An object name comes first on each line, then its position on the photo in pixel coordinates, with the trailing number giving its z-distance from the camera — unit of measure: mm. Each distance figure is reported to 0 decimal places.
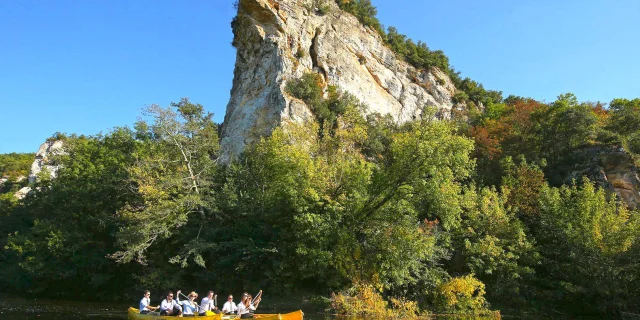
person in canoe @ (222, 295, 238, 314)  15627
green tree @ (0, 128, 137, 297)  25281
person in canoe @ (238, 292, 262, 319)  15102
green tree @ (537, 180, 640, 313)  20047
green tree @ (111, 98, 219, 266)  22031
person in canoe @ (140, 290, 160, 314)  16062
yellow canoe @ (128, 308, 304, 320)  13812
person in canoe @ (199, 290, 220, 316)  15961
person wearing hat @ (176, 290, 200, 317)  15594
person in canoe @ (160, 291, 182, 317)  15422
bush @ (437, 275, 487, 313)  20641
